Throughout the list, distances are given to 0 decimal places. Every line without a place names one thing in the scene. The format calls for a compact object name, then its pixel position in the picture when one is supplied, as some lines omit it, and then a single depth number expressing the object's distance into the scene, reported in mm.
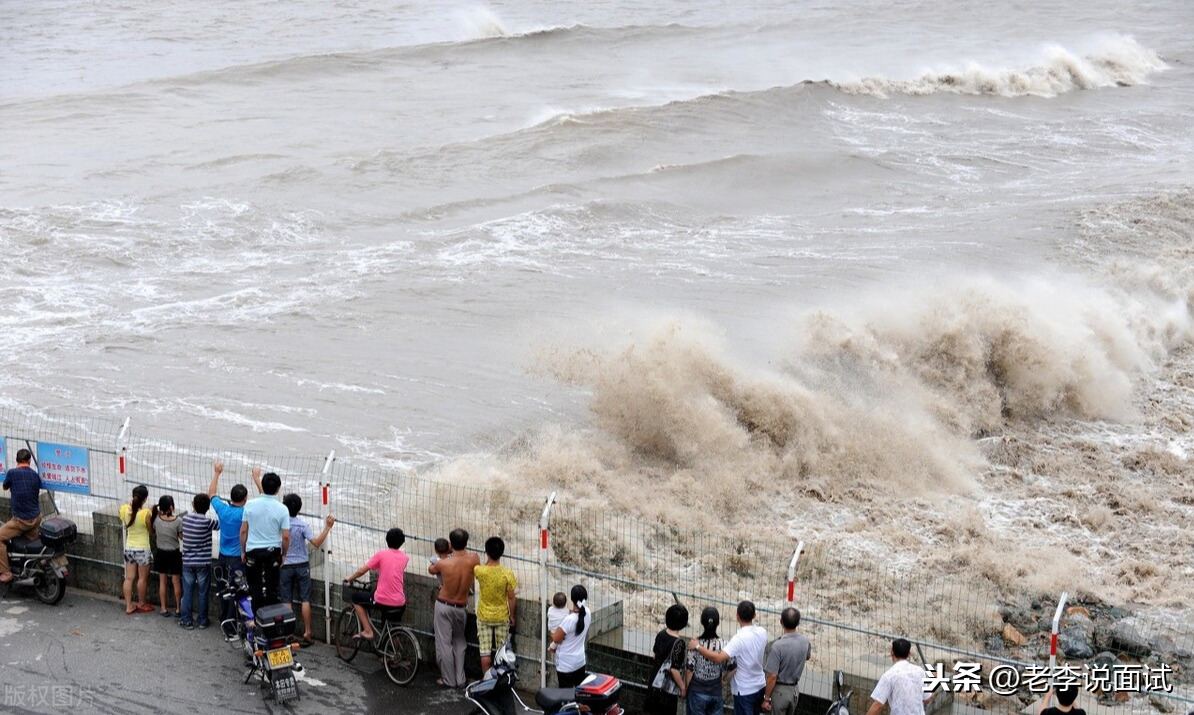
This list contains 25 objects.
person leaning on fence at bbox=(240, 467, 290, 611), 21578
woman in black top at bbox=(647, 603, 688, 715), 18469
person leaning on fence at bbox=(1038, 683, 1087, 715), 16469
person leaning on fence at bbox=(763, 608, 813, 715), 18187
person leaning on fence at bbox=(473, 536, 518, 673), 19937
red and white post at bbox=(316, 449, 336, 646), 21906
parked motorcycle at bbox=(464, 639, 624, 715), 17609
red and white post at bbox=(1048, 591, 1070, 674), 17062
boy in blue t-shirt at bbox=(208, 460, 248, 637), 21875
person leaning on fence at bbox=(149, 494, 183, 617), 22406
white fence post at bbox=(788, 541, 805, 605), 18531
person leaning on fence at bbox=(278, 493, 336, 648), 21875
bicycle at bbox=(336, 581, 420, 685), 20859
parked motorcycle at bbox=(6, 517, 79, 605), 23016
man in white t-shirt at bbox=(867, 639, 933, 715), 17250
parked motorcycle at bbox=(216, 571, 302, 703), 19828
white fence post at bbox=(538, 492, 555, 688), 19953
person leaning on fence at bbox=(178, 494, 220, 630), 22094
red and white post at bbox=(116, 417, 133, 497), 23161
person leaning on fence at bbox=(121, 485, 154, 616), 22641
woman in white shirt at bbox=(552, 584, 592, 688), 19250
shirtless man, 20250
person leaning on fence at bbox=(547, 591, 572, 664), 19480
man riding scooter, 23000
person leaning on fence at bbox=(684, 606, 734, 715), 18437
